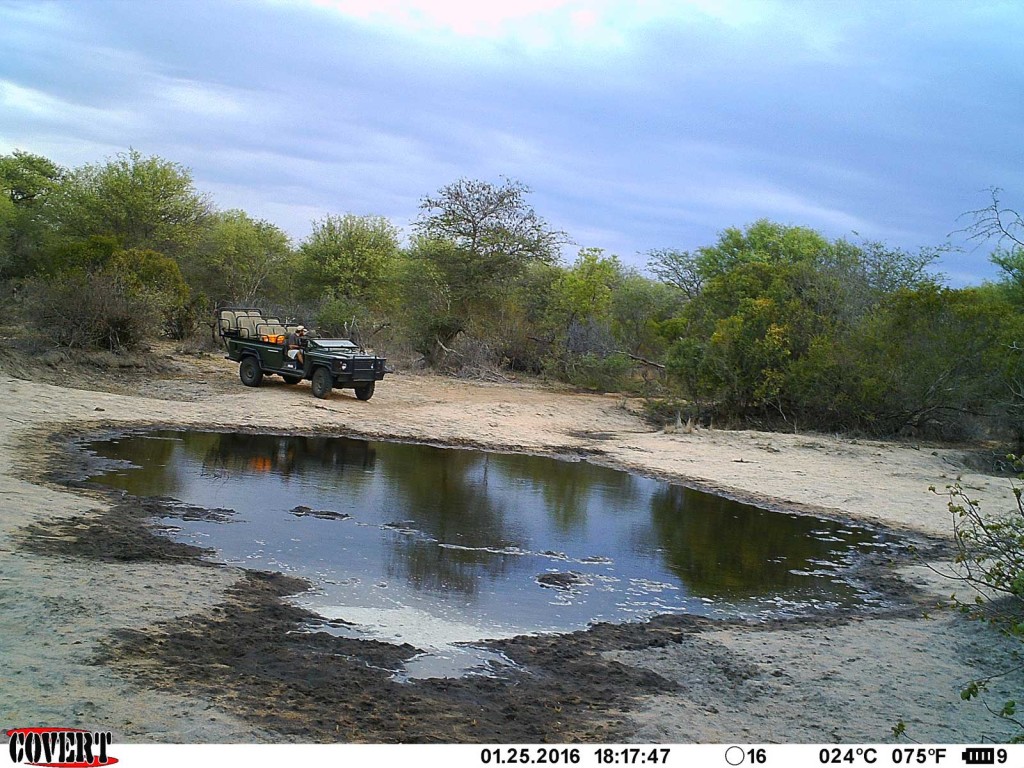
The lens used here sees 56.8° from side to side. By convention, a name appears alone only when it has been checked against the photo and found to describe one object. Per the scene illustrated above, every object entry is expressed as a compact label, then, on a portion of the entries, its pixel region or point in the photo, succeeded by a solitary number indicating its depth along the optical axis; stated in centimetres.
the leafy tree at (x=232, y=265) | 4056
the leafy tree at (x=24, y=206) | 4078
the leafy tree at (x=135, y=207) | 4147
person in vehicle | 2253
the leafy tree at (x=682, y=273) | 3738
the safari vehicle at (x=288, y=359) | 2191
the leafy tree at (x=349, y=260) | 4150
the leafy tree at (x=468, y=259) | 3488
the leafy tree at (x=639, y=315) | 3347
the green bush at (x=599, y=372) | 3108
